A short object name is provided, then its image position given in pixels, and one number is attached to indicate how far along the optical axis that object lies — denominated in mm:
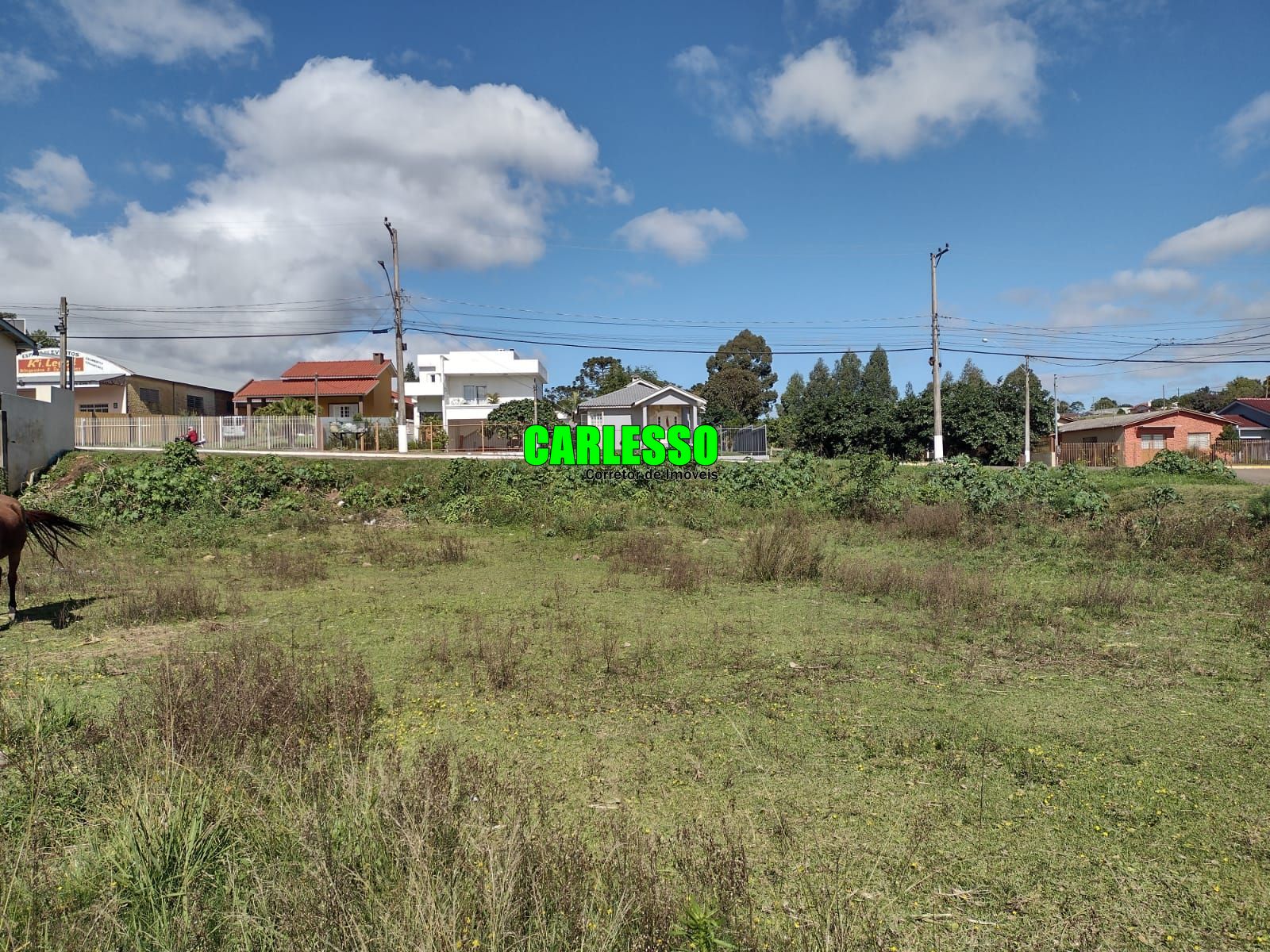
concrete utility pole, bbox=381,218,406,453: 32062
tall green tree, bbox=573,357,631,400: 76000
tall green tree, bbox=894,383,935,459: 43188
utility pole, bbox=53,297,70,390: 35062
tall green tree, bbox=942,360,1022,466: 41500
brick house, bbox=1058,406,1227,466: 42250
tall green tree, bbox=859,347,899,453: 43531
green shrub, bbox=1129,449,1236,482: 21625
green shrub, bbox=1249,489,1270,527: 13266
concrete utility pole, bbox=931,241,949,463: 33500
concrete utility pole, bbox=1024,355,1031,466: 41359
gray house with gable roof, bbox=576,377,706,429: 45562
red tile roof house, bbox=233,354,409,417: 53000
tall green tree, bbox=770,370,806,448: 47875
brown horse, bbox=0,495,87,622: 8172
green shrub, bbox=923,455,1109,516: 16828
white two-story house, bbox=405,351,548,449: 52719
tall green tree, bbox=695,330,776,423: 75625
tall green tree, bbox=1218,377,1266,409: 82562
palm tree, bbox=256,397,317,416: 44188
